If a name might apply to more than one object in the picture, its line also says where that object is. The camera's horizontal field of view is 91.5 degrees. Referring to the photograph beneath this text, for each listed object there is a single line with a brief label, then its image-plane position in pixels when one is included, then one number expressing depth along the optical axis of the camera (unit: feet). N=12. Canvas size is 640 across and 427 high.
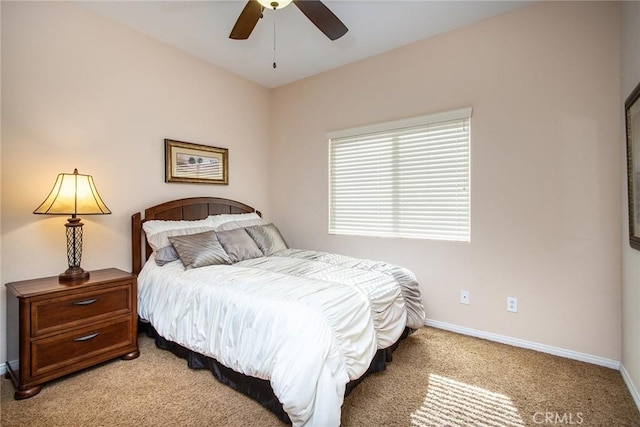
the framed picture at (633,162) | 6.00
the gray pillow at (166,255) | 8.73
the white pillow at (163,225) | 9.23
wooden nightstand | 6.21
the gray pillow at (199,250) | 8.46
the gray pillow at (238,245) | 9.52
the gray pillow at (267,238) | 10.60
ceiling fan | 6.49
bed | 5.09
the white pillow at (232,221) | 10.80
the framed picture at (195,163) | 10.30
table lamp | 7.12
